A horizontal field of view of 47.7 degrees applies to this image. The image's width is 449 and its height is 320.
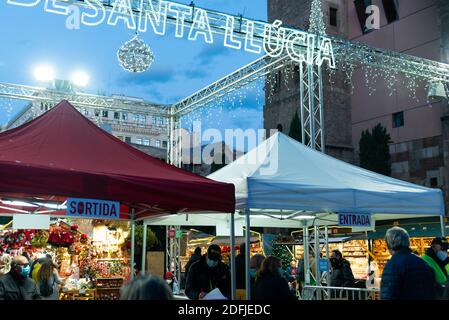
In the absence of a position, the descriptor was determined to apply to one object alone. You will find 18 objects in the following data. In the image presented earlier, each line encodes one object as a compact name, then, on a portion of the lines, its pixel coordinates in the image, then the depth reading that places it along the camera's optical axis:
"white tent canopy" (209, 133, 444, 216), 6.56
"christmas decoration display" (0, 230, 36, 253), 10.05
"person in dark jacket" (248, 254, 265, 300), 5.84
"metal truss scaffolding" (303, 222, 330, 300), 10.09
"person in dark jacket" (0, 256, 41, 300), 5.02
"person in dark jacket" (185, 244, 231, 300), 6.30
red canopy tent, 4.67
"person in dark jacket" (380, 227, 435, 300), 4.12
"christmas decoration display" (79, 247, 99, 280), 11.15
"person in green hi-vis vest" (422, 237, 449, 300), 5.94
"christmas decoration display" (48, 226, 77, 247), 10.08
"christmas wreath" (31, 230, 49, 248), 10.23
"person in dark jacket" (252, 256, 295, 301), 4.51
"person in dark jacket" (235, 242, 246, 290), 7.21
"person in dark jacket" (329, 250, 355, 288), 9.20
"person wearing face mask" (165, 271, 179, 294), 15.07
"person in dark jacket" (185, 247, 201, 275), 9.37
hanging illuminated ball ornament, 13.33
